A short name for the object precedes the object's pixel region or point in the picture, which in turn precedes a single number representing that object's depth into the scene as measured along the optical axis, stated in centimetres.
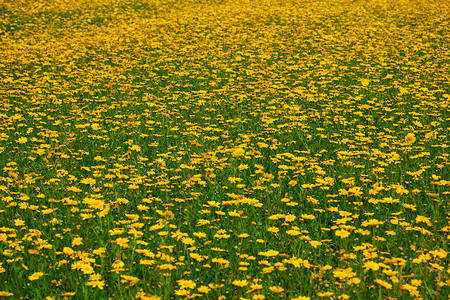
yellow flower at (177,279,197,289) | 583
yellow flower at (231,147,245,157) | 1025
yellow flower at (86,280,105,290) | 576
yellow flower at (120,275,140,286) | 566
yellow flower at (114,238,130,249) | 643
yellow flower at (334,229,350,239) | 673
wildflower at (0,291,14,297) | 568
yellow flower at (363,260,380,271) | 588
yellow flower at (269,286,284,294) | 545
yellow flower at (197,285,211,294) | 573
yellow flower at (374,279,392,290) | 549
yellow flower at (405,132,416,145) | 1055
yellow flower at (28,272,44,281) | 588
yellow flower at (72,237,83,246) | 669
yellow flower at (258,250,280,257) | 629
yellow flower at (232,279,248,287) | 572
